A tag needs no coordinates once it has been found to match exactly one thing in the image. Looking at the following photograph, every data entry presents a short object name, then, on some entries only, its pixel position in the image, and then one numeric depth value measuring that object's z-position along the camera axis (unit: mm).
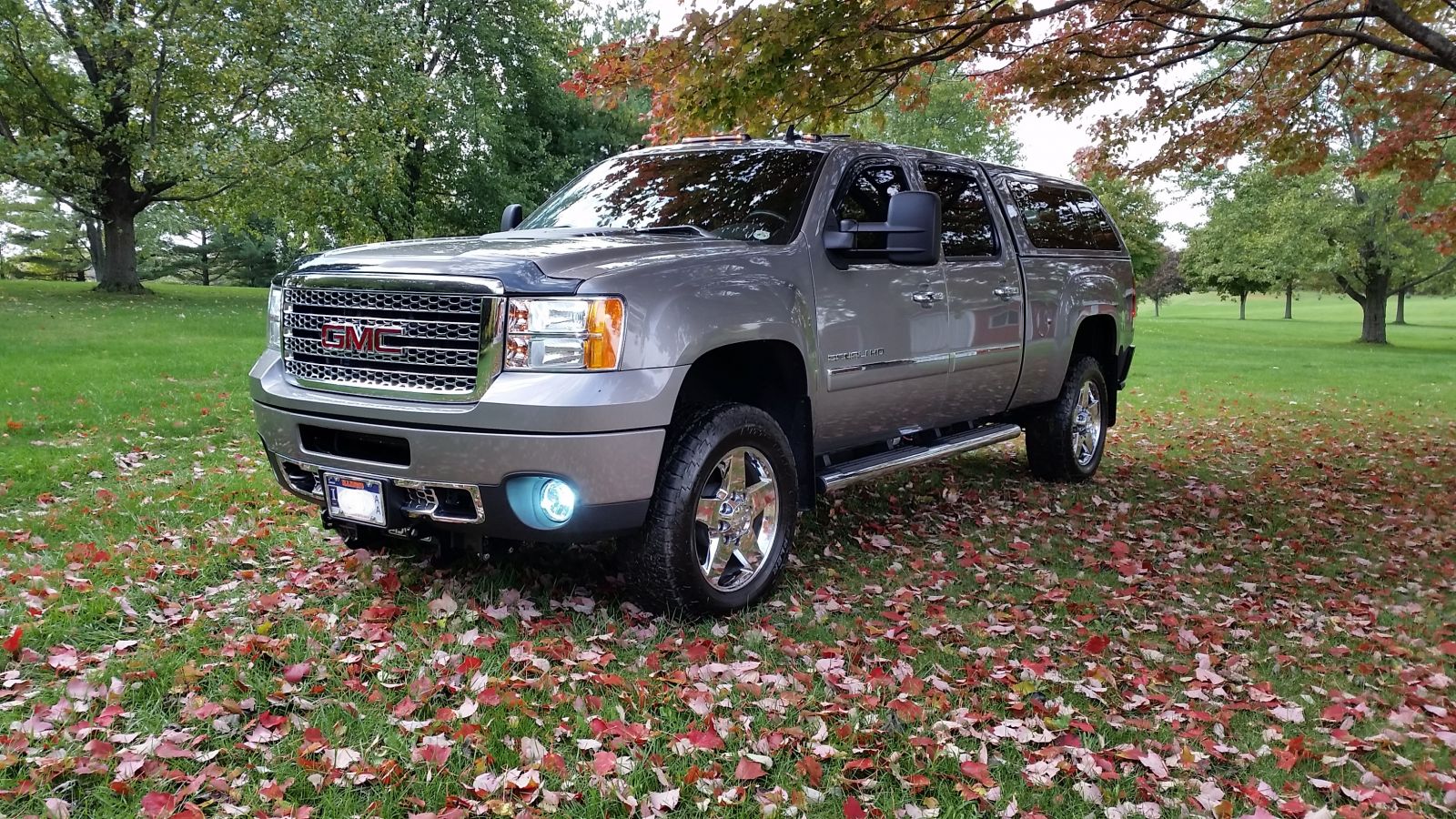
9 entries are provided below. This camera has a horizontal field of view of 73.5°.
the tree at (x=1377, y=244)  26141
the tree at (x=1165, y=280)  68356
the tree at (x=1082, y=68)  6309
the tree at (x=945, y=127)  34562
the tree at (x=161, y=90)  19500
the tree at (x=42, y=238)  44875
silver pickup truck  3426
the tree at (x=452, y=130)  21766
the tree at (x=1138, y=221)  39906
